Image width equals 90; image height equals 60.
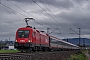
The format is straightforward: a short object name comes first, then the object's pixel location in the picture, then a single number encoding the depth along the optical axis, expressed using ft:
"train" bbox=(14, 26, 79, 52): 121.98
